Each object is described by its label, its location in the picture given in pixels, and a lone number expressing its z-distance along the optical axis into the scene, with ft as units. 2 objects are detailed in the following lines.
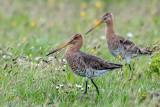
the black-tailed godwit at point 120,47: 48.03
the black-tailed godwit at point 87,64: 37.78
